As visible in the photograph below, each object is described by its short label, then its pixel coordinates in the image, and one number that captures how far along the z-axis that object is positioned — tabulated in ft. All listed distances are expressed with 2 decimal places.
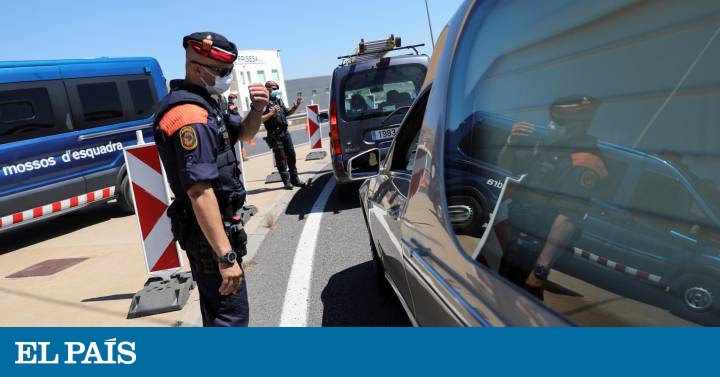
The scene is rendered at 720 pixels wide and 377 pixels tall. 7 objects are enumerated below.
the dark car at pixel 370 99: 21.76
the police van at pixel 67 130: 20.77
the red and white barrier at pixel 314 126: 37.40
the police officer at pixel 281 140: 27.71
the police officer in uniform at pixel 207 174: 6.66
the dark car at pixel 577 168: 3.38
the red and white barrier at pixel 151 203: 12.33
